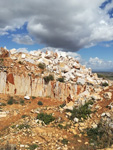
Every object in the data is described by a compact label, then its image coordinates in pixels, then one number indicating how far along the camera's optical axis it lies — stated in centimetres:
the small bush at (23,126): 854
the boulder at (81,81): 1938
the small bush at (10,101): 1534
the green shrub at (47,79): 1892
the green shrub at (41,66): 2217
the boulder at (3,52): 2184
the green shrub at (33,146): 619
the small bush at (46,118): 962
